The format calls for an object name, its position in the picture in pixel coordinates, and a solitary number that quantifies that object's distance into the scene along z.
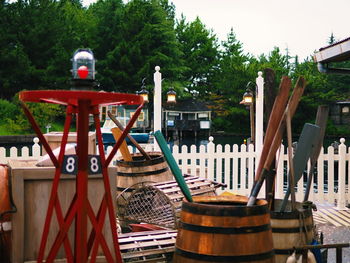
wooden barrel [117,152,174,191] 4.79
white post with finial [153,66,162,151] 8.22
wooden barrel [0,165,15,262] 2.70
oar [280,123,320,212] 3.20
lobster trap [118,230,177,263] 3.06
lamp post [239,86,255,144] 14.23
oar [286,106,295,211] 2.91
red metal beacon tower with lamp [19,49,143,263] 2.28
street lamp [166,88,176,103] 14.68
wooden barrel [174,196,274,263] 2.41
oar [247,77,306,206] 2.66
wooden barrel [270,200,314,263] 2.99
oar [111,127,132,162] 4.92
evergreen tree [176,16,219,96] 49.06
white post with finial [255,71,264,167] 8.62
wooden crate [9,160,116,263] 2.69
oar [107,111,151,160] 4.99
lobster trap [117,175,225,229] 4.16
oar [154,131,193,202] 2.67
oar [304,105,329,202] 3.44
